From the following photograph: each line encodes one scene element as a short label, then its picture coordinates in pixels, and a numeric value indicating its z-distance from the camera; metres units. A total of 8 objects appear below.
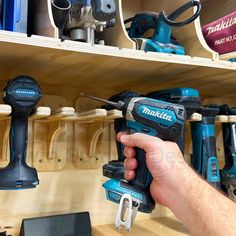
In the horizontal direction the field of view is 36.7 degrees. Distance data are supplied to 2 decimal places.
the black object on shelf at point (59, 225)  0.90
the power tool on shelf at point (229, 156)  1.03
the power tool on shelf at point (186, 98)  0.88
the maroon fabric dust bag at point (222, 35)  0.93
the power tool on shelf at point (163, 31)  0.87
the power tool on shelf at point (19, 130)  0.73
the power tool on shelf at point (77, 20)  0.77
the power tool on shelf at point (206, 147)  0.98
